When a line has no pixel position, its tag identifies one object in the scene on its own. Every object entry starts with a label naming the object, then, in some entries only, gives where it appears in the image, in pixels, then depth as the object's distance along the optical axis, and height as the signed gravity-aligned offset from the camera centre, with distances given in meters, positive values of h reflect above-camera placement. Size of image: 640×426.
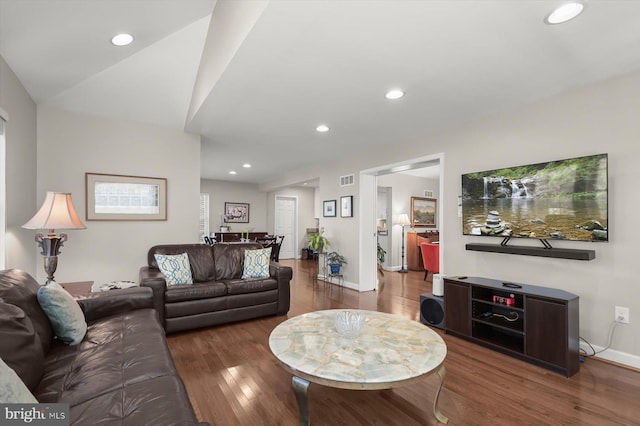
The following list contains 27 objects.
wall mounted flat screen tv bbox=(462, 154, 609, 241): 2.56 +0.09
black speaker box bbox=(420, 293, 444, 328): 3.31 -1.12
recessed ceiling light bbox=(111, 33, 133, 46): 2.43 +1.42
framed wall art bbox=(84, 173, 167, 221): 3.69 +0.18
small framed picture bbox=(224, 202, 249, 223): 8.95 -0.03
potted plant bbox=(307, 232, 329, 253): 5.78 -0.60
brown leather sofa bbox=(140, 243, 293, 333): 3.12 -0.88
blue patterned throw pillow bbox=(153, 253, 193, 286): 3.41 -0.65
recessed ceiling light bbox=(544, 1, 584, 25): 1.68 +1.14
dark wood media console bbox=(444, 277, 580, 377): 2.35 -0.98
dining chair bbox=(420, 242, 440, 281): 5.74 -0.87
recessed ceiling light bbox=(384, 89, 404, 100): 2.78 +1.10
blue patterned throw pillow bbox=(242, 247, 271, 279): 3.87 -0.68
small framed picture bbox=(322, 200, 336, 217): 5.84 +0.06
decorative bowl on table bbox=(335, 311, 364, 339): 1.91 -0.72
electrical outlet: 2.46 -0.85
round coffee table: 1.47 -0.80
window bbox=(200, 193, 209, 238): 8.66 -0.08
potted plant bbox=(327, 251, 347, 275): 5.50 -0.93
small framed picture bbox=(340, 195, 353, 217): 5.36 +0.09
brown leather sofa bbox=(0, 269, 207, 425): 1.17 -0.77
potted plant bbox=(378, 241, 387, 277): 6.17 -0.92
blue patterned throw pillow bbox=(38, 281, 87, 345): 1.79 -0.62
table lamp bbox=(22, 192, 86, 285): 2.41 -0.08
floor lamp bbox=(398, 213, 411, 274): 7.20 -0.22
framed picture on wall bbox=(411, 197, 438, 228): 7.71 -0.03
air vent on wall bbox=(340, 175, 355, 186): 5.36 +0.56
